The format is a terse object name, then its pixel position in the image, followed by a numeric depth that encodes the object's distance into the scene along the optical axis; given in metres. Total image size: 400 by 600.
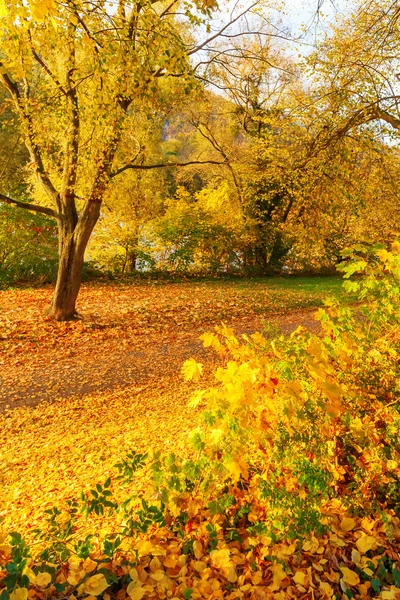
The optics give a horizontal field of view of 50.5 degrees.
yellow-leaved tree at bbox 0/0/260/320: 4.75
